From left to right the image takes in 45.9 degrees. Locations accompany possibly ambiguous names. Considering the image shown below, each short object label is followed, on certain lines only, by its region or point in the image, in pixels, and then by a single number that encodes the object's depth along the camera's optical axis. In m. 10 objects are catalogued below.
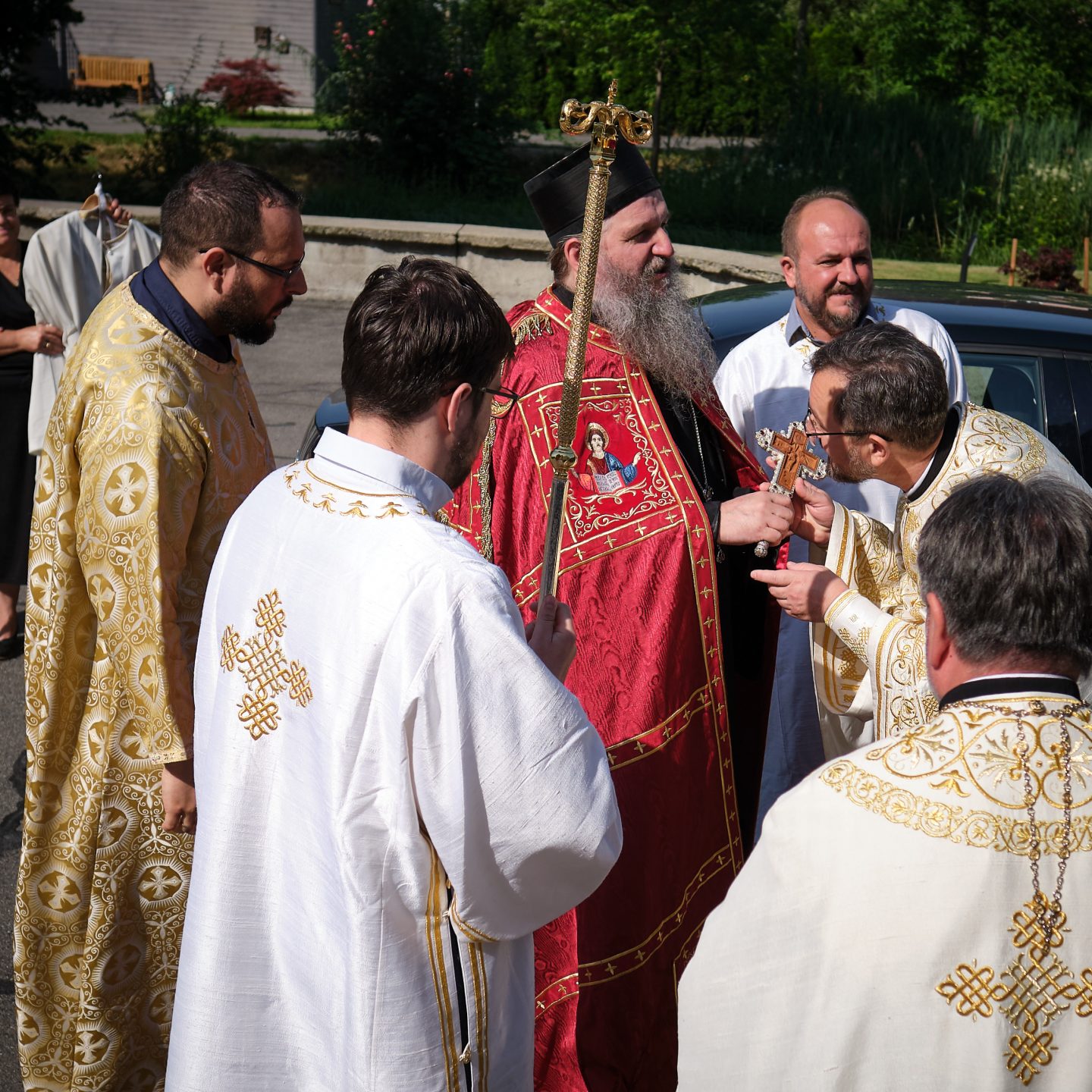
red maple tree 29.30
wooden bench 33.59
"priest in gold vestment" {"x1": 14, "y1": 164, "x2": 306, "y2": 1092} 2.72
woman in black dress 5.86
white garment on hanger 5.88
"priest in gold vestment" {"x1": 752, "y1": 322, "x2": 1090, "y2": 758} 2.69
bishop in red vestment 3.12
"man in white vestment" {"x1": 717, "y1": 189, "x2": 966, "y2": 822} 3.94
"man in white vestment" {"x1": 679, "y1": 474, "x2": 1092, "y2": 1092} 1.60
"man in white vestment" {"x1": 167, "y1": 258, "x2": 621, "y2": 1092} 1.88
